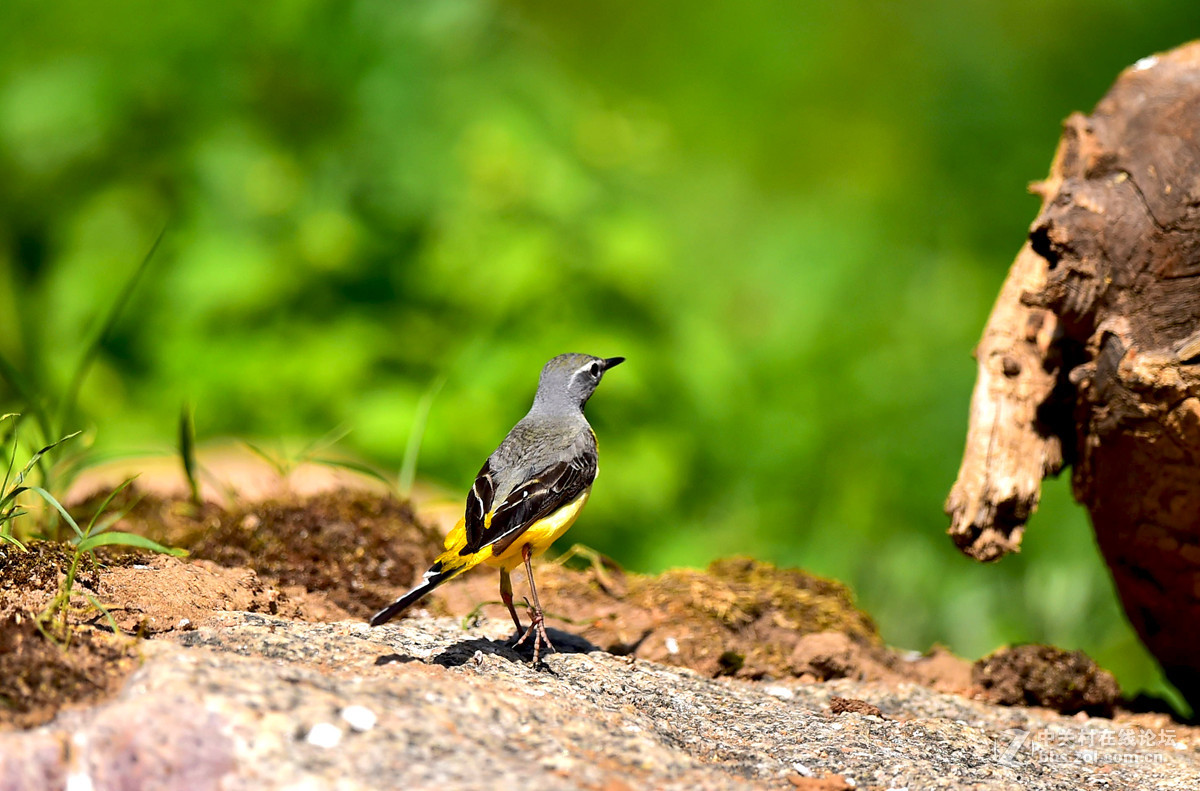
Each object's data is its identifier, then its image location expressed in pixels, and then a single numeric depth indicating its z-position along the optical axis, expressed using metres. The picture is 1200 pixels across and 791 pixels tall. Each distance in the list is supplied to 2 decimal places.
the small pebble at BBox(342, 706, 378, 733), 5.25
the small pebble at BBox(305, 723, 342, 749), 5.07
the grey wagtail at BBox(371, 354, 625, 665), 7.17
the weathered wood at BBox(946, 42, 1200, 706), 7.63
